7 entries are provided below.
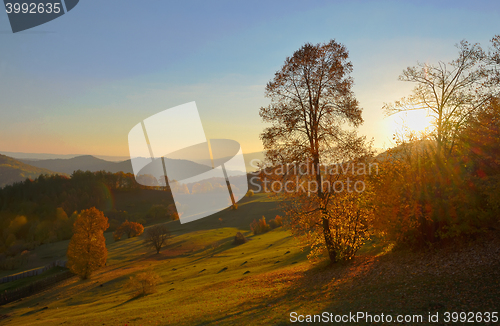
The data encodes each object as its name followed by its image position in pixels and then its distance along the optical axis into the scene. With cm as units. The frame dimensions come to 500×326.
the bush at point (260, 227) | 8806
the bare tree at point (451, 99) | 2255
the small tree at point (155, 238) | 6888
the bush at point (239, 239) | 6981
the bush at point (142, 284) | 3259
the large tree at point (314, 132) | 1858
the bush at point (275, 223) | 9438
